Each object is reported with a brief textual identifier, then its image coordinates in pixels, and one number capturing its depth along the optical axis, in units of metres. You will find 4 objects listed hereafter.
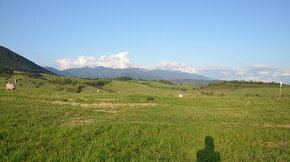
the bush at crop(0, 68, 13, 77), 71.97
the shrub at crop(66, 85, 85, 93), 61.28
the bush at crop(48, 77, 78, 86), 79.04
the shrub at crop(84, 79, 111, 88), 92.45
